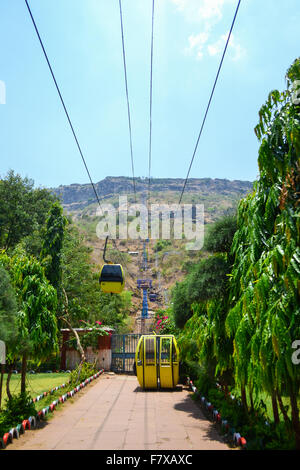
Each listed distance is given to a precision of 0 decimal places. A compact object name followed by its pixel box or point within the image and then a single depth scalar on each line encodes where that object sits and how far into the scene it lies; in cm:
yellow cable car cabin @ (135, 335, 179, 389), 1277
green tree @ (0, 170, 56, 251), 2456
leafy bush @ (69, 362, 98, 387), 1342
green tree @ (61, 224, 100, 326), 2227
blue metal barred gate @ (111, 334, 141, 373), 1966
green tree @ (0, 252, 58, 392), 822
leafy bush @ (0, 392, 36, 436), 691
